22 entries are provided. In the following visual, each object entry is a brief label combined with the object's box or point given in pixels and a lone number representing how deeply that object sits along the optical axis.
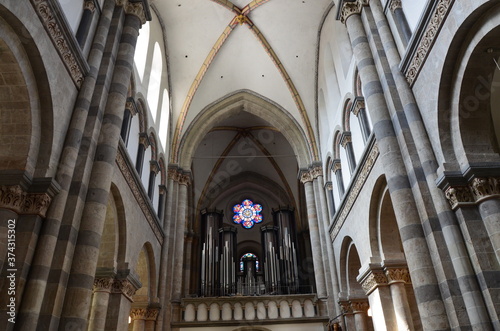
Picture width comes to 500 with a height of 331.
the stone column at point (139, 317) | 13.81
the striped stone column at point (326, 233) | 15.44
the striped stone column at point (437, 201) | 6.28
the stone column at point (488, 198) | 6.58
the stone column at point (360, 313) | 13.41
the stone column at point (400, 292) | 9.79
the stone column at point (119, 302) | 10.45
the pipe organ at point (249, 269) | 19.53
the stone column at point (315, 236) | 16.39
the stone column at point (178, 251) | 16.08
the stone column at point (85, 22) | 9.03
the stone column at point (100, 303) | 9.59
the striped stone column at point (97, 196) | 7.00
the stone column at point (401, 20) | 8.99
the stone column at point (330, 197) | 16.55
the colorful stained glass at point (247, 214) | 26.66
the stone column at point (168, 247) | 14.96
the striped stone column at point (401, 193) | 6.84
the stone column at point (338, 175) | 15.15
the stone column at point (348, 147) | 13.75
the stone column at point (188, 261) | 19.33
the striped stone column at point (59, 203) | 6.23
